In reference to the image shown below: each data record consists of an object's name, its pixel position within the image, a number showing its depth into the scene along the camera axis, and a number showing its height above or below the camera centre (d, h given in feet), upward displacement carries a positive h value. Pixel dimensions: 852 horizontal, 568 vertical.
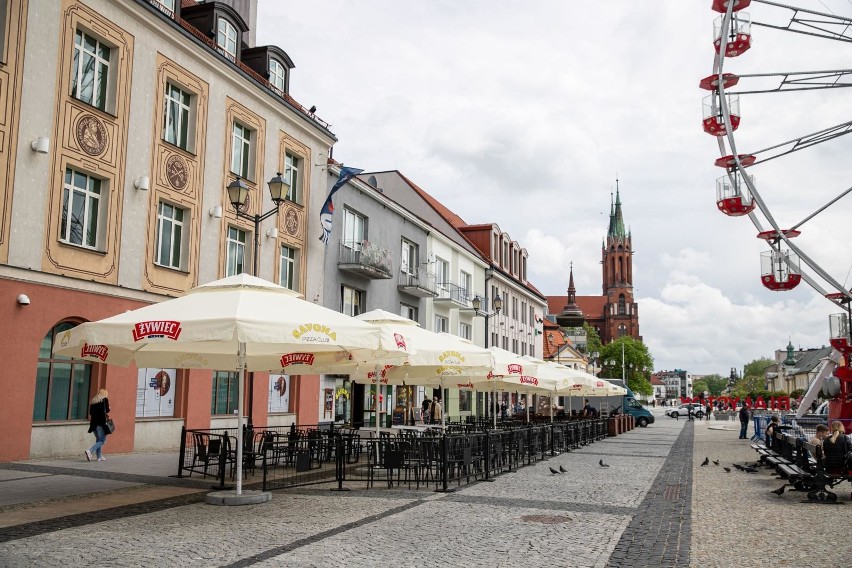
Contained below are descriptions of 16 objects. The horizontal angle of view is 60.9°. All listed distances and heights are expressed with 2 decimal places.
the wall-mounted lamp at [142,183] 63.10 +16.59
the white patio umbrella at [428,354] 47.11 +1.72
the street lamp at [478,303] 83.46 +9.08
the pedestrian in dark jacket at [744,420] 108.27 -5.05
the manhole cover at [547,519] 32.23 -6.11
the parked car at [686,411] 239.91 -8.77
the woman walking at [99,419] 51.78 -3.14
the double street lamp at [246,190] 48.55 +12.58
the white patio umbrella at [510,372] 61.36 +0.86
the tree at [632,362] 414.82 +12.84
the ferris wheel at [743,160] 72.79 +23.29
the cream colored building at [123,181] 52.31 +16.54
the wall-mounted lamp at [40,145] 53.16 +16.66
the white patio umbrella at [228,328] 29.66 +2.04
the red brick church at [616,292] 496.23 +63.17
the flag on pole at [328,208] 89.81 +21.03
